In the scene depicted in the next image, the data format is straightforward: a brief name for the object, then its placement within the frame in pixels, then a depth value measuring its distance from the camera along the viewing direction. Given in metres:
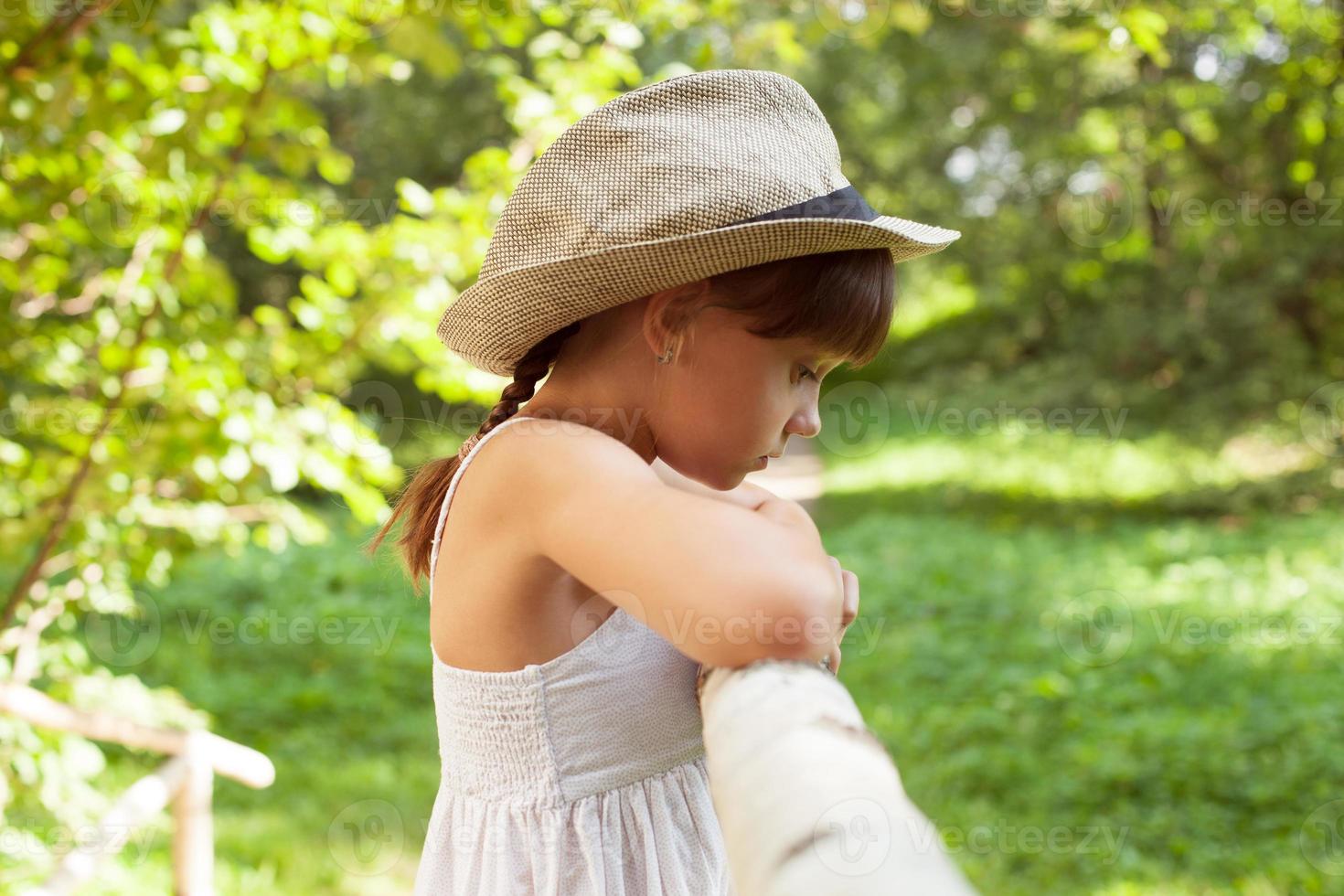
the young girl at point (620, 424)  1.03
